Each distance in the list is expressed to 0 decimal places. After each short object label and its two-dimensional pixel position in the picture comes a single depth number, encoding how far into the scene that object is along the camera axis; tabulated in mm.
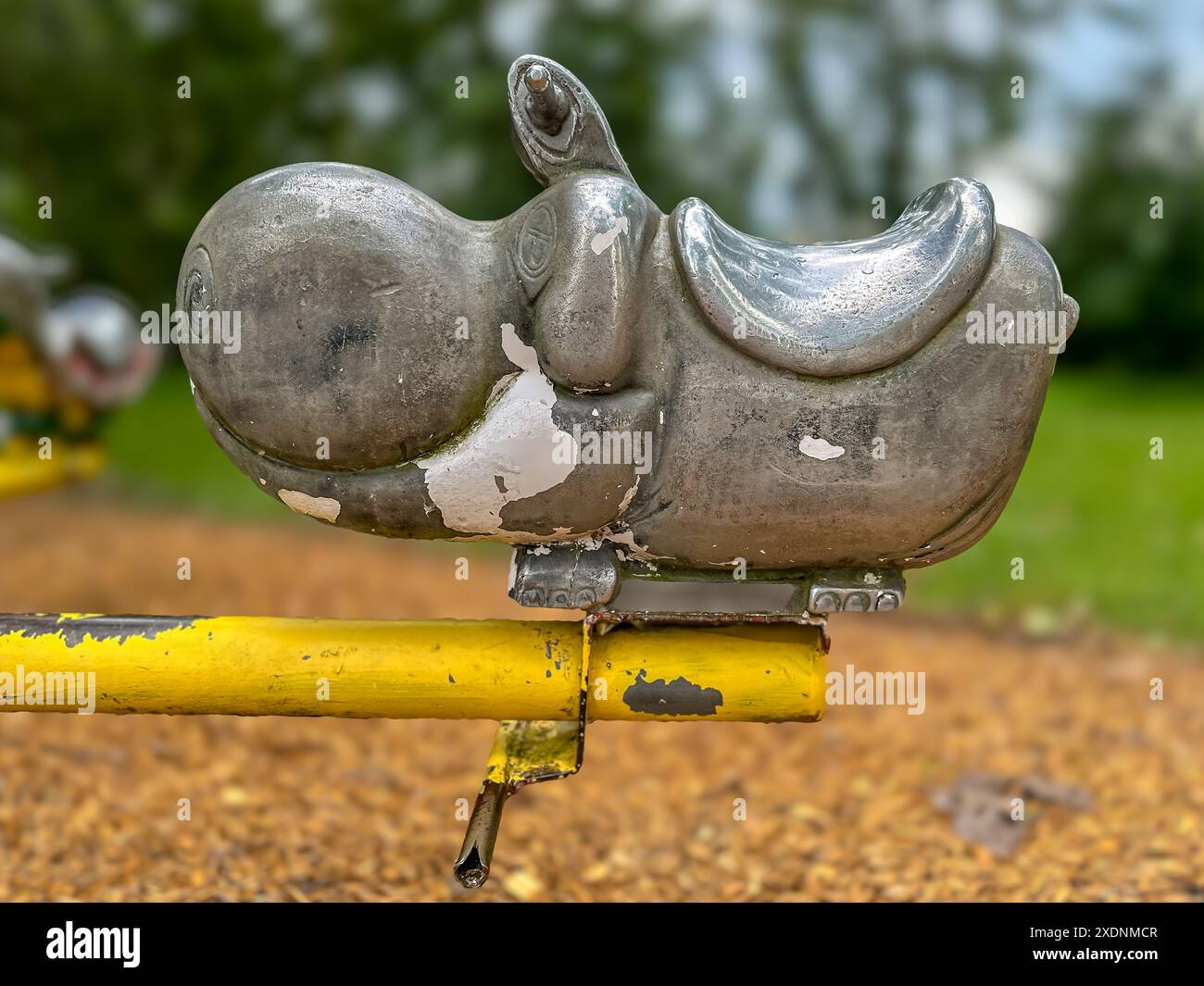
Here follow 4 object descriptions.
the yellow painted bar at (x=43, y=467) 3240
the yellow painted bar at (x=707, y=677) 1512
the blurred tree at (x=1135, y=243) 6738
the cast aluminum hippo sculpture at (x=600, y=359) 1386
